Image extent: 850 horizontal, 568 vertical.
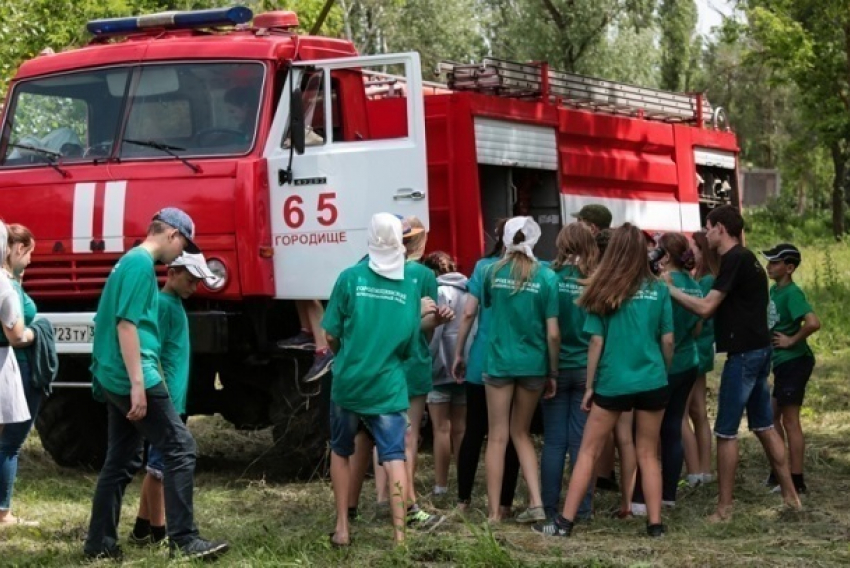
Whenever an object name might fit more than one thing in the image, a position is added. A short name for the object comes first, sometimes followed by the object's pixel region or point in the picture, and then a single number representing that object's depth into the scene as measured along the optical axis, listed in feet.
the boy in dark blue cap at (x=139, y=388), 22.57
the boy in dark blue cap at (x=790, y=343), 30.04
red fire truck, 31.14
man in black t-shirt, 27.14
